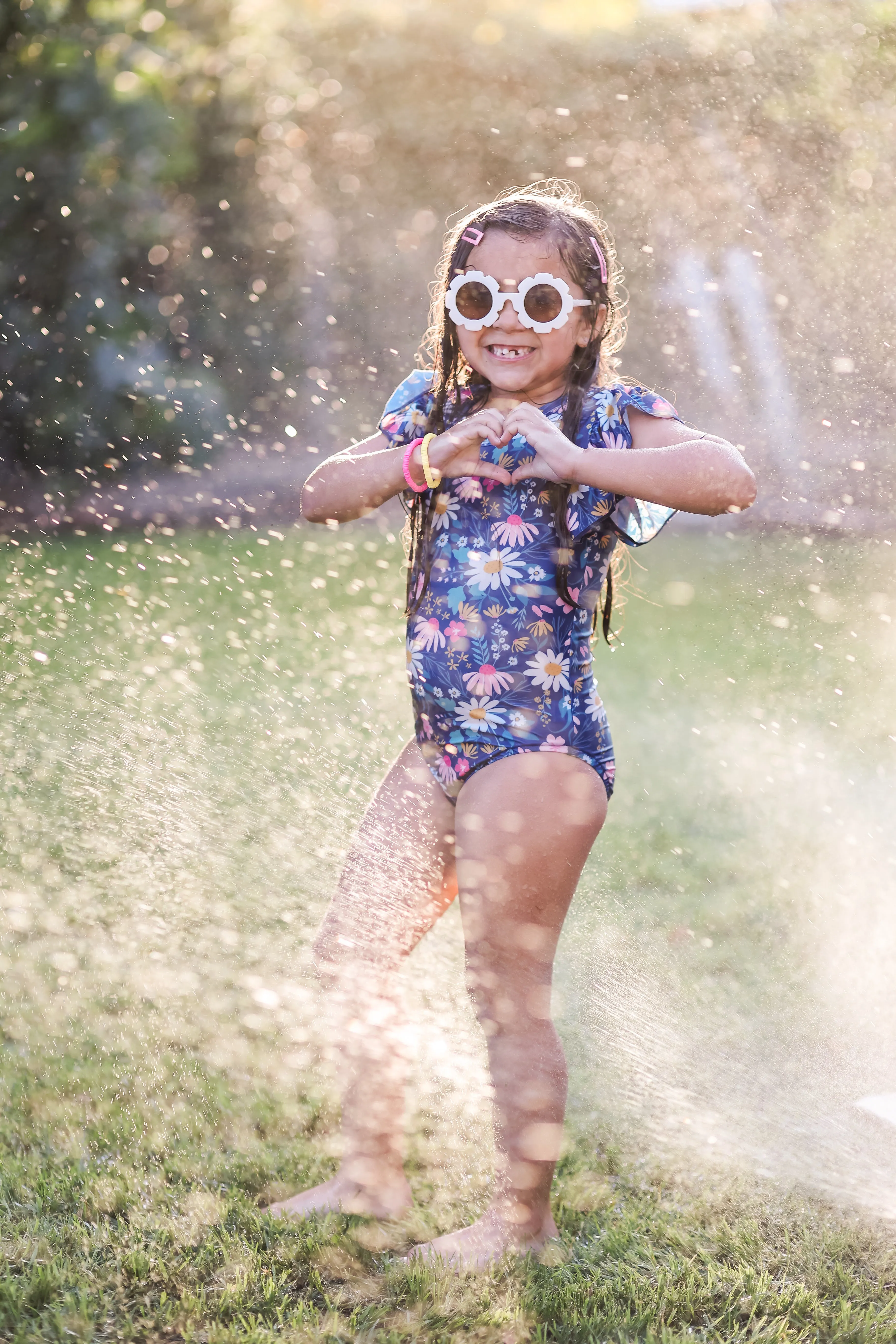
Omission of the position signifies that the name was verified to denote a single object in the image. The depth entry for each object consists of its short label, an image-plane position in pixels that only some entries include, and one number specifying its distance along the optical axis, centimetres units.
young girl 363
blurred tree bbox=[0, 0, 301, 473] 1250
